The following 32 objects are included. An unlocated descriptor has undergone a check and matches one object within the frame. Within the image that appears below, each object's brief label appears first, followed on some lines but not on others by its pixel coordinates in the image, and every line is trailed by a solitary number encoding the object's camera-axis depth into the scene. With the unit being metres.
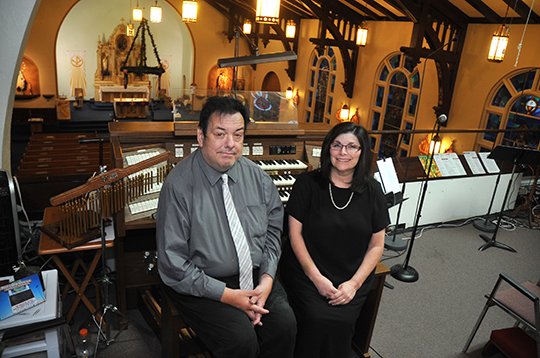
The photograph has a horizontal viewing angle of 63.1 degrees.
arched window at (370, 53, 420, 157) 9.26
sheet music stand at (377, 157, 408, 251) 3.92
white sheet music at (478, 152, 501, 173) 5.50
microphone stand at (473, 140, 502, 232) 5.23
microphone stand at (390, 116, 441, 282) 4.00
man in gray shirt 2.05
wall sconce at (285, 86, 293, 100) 13.84
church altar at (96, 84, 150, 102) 15.20
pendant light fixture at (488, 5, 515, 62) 5.79
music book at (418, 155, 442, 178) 5.08
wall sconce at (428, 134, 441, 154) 8.09
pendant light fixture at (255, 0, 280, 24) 4.61
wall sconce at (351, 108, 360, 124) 10.94
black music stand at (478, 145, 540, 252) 4.51
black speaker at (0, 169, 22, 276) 2.62
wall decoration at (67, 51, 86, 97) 14.77
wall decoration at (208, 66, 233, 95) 15.62
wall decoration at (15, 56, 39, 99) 13.09
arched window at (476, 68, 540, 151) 6.89
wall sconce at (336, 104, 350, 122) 10.85
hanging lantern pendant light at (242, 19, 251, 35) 13.92
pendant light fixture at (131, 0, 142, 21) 11.21
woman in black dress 2.37
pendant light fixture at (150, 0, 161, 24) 10.43
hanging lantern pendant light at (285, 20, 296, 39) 12.05
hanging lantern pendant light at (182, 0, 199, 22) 9.38
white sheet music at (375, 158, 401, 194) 3.95
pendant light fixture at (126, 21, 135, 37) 12.63
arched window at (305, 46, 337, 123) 12.23
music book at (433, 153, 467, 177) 5.18
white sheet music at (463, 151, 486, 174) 5.39
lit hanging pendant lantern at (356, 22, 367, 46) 9.39
